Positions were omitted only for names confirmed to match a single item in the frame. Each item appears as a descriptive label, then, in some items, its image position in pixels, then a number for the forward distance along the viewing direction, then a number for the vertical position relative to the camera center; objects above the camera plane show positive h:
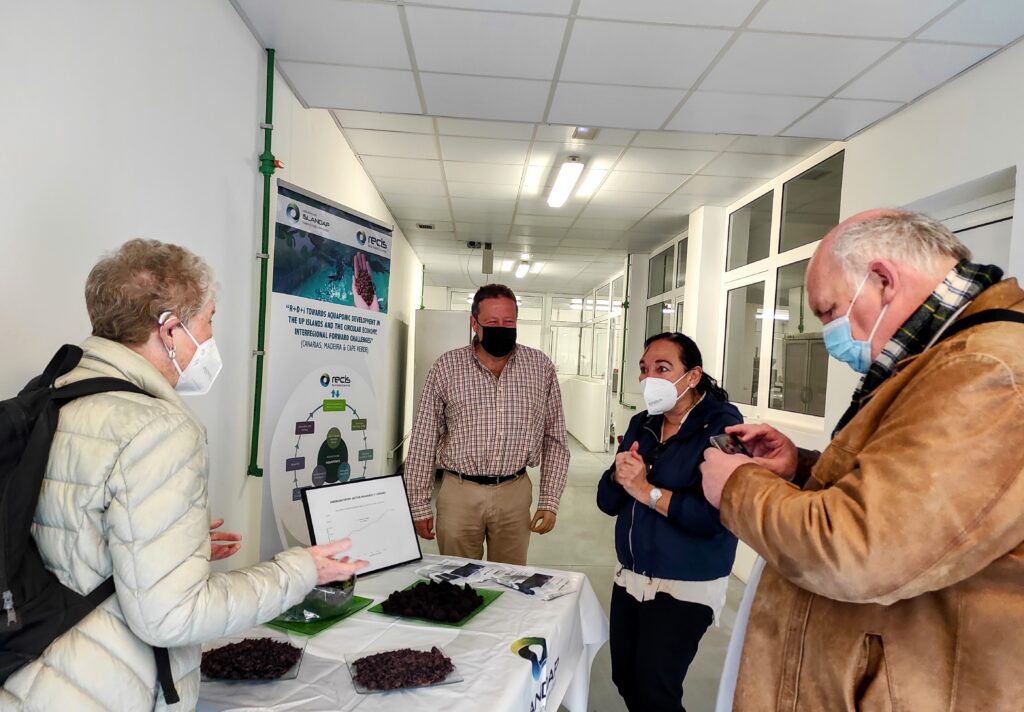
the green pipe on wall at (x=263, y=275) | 2.47 +0.21
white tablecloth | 1.10 -0.72
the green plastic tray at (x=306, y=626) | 1.35 -0.72
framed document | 1.60 -0.56
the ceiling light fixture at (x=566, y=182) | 4.10 +1.21
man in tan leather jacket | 0.76 -0.22
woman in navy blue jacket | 1.71 -0.61
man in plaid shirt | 2.33 -0.45
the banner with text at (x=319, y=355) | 2.28 -0.12
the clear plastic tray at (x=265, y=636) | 1.29 -0.73
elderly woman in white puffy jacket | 0.81 -0.32
